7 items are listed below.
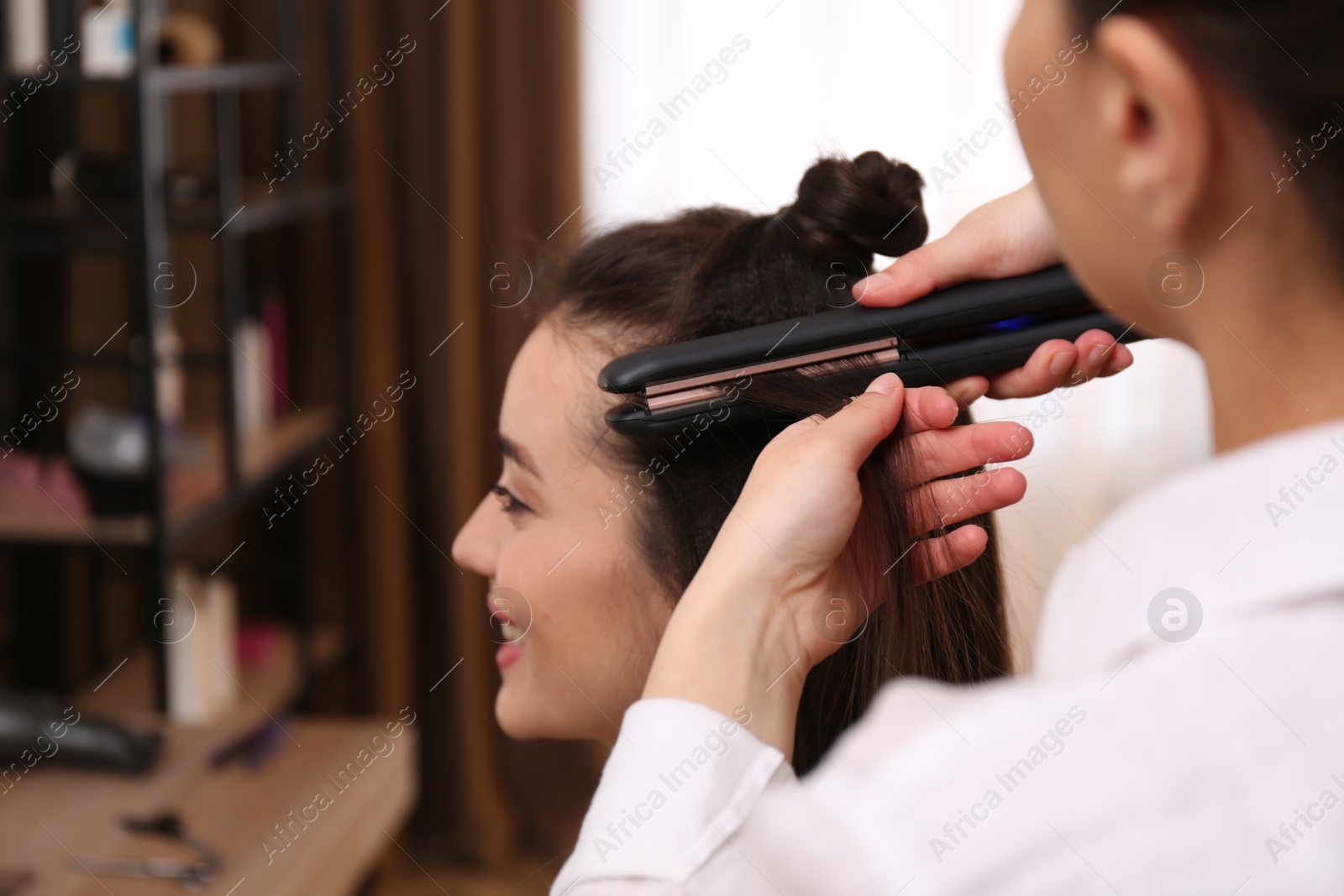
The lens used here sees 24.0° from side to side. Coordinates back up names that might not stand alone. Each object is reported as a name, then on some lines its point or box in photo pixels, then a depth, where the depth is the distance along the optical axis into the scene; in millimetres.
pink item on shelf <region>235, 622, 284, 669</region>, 2209
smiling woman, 1189
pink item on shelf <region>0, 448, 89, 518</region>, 1781
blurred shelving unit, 1713
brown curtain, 2382
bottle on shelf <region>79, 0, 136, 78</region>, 1713
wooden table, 1435
